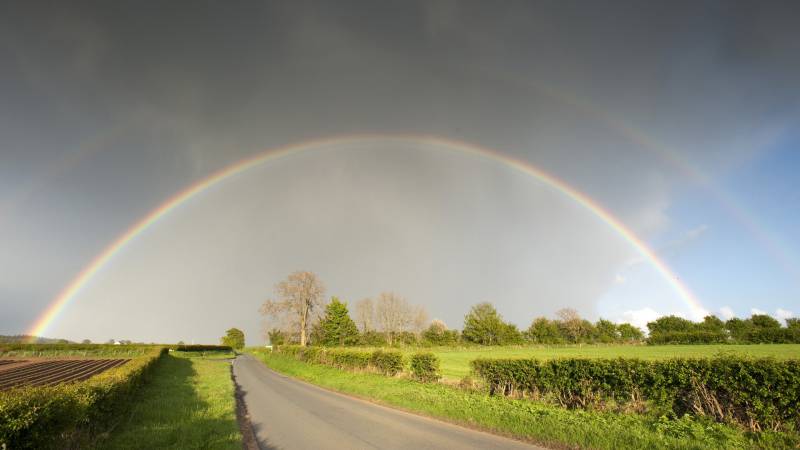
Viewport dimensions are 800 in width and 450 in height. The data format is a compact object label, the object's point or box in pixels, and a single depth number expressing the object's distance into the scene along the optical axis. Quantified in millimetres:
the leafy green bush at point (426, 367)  21359
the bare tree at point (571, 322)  111625
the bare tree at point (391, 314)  95500
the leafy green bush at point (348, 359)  28703
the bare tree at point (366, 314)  94194
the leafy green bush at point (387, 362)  24969
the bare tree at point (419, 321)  100062
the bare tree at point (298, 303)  70375
